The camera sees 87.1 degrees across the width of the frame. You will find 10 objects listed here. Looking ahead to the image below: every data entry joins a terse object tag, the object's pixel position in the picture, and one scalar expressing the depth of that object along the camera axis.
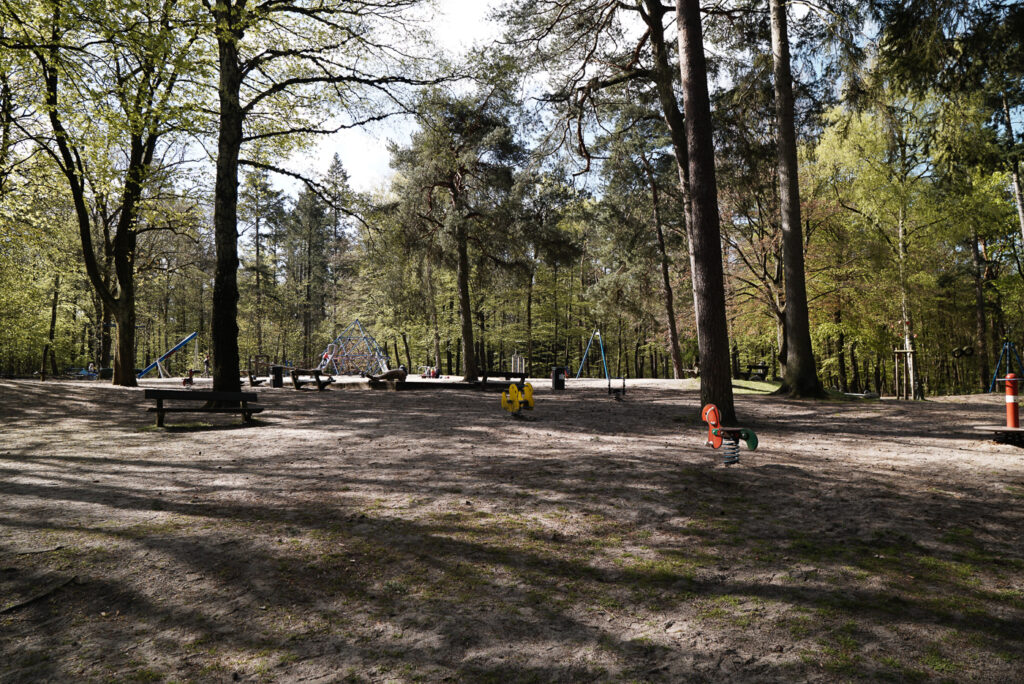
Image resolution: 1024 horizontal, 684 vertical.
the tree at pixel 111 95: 8.61
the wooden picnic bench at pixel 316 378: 18.03
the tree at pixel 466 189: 21.31
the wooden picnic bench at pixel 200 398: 9.12
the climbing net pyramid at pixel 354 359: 26.89
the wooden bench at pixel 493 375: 16.43
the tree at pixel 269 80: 11.46
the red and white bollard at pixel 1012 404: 6.92
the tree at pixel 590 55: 12.48
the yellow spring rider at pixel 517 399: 11.02
